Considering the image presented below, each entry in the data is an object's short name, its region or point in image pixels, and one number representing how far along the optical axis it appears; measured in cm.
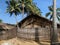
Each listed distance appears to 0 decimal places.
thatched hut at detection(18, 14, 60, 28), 1203
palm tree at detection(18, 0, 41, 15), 1698
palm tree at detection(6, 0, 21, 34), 1672
